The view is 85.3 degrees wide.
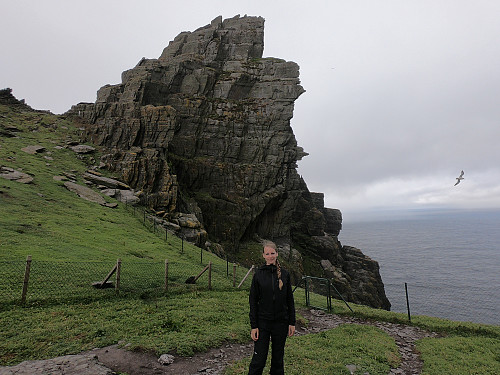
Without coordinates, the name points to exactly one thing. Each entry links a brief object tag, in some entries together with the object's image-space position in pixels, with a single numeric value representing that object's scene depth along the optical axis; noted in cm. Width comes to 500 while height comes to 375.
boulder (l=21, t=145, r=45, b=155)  5284
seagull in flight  2992
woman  667
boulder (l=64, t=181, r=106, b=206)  4210
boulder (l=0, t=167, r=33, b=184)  3841
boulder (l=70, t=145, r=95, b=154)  5944
